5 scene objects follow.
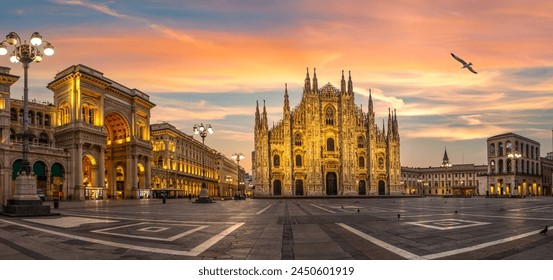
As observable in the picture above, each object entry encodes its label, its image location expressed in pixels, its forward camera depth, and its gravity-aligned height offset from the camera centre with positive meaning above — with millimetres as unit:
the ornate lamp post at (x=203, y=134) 38906 +2676
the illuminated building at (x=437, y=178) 144125 -7900
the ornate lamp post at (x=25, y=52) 18141 +5328
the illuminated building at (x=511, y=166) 88125 -2548
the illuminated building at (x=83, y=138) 51500 +3790
